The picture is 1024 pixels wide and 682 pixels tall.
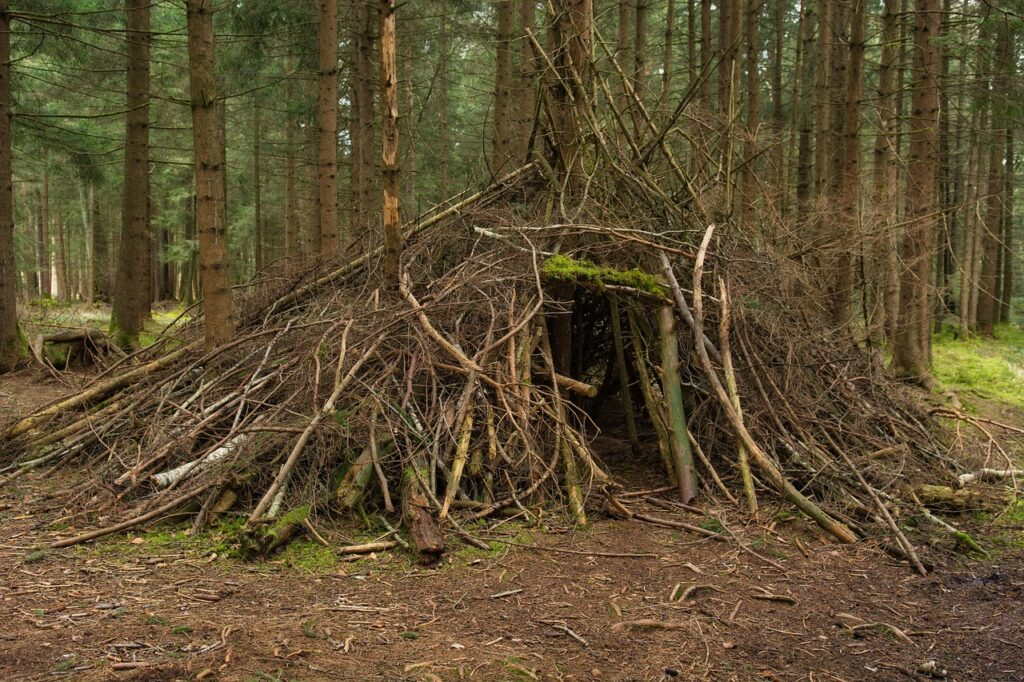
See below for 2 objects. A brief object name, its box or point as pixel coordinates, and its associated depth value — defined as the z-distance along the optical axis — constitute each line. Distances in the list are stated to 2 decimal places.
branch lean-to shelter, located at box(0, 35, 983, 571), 5.29
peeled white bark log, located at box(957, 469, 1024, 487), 6.20
